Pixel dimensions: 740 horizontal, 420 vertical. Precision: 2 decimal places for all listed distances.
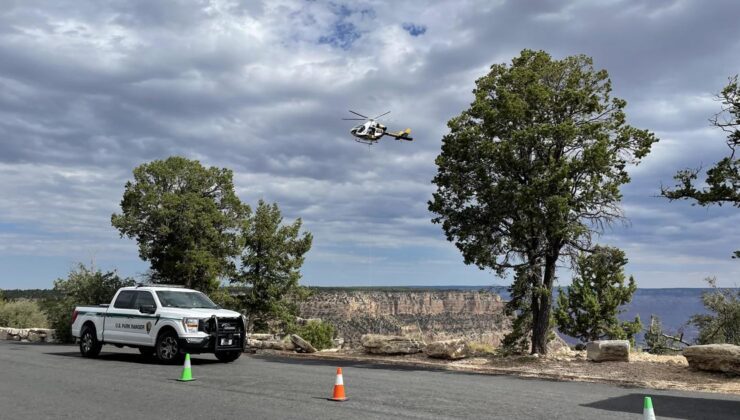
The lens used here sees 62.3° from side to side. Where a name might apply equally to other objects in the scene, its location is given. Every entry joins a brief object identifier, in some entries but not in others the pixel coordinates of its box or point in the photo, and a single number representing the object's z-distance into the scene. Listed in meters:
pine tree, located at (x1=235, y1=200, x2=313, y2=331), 37.00
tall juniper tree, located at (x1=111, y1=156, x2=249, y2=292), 31.97
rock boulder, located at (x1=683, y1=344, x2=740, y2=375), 14.51
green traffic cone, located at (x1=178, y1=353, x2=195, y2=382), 13.38
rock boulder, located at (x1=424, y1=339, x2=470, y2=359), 19.19
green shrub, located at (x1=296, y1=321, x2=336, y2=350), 25.42
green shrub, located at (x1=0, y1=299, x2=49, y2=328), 37.09
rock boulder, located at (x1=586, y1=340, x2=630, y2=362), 17.22
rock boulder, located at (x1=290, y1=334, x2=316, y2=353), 21.66
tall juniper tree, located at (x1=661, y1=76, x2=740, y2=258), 15.82
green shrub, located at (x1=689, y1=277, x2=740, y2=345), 32.47
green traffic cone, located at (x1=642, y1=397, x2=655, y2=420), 7.09
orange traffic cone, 10.88
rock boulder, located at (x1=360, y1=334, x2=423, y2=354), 20.22
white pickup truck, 16.81
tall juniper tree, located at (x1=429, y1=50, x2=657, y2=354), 18.61
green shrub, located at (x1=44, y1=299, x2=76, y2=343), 27.09
